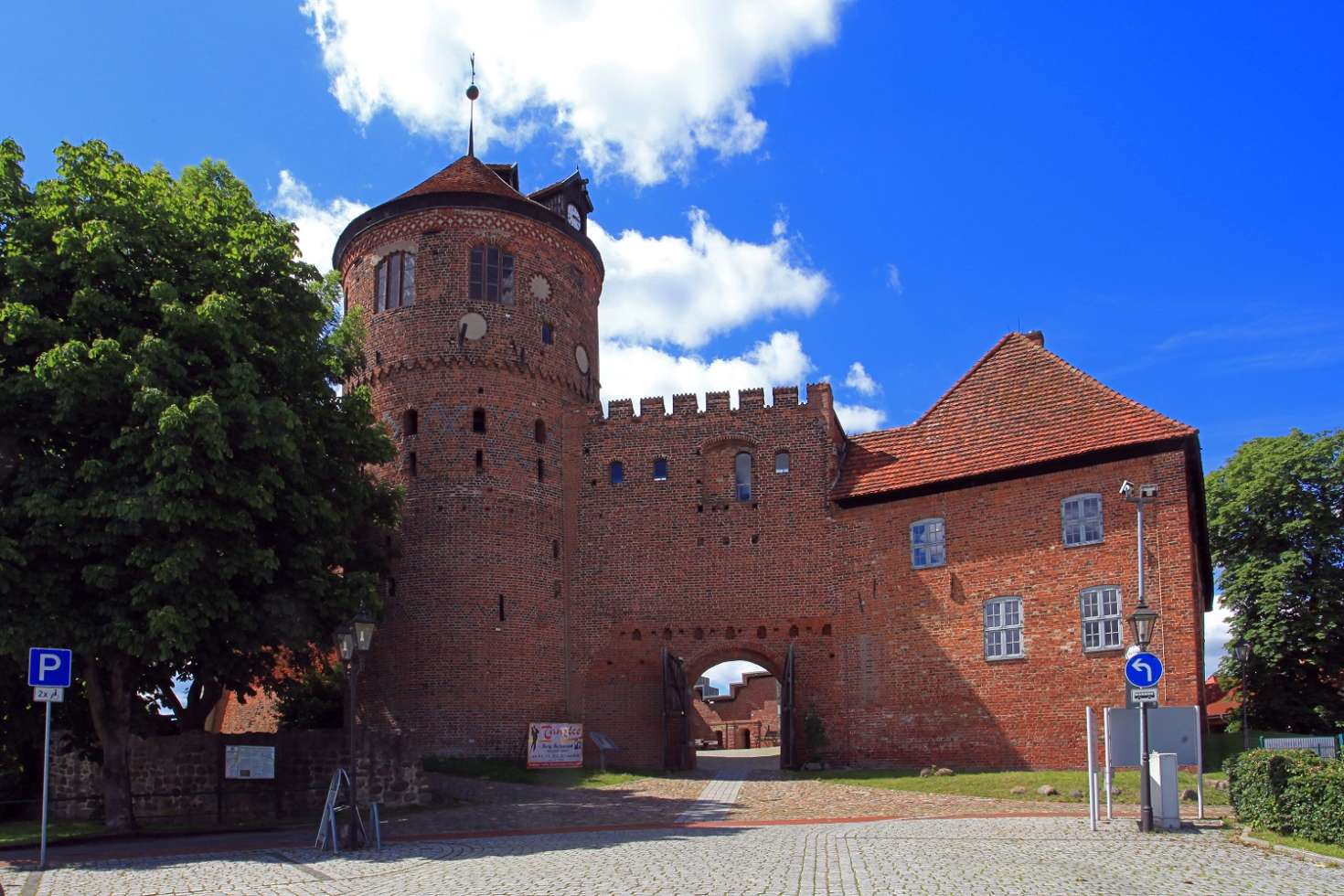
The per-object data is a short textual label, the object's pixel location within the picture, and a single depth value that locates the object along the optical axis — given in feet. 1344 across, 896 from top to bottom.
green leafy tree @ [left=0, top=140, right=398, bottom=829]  61.26
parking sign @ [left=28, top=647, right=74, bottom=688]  51.60
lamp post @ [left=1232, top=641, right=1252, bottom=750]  92.63
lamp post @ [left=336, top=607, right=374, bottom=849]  58.75
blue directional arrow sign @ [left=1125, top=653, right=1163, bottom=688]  53.11
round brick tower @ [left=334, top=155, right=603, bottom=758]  98.07
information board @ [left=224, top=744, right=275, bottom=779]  72.74
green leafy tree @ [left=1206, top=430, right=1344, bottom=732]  106.22
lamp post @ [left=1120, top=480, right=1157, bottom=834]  54.65
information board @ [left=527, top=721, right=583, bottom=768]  95.30
